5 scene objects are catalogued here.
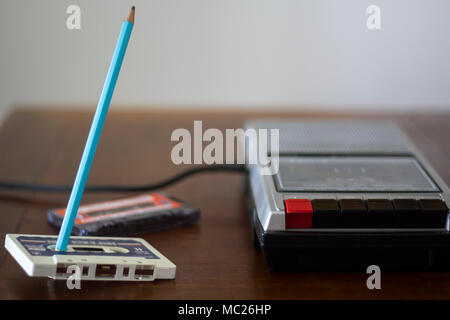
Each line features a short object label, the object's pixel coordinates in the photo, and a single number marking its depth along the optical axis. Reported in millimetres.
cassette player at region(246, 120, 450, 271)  761
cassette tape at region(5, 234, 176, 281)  726
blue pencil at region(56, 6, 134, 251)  723
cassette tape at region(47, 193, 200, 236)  827
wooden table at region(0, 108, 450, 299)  743
